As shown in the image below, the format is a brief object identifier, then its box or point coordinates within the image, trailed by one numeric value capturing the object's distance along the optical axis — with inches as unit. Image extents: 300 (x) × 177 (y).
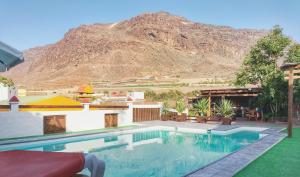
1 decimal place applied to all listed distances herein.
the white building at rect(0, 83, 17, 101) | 809.5
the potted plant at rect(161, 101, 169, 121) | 922.7
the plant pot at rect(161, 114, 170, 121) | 921.5
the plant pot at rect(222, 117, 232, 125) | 776.9
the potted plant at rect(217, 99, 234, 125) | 848.3
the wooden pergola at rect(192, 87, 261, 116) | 893.8
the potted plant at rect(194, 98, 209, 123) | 942.4
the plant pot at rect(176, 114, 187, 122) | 889.5
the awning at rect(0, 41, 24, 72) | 156.7
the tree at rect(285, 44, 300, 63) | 807.1
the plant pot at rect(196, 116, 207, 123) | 850.8
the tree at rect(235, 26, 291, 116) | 792.3
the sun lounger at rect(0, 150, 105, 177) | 138.6
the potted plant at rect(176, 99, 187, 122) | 947.3
